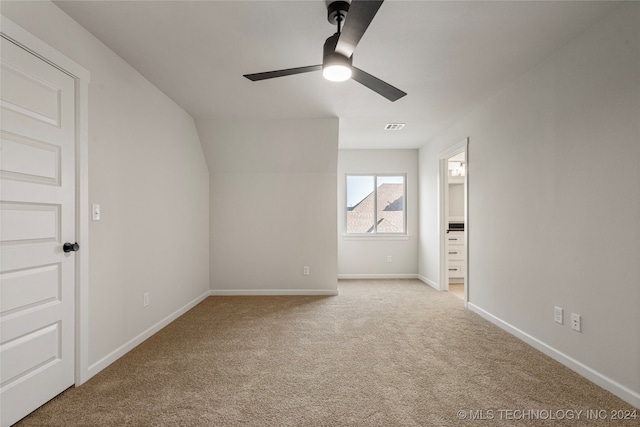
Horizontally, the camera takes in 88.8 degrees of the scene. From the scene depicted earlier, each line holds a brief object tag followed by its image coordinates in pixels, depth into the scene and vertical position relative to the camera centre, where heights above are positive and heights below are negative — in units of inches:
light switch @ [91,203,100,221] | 88.4 +0.8
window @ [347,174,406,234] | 238.1 +7.8
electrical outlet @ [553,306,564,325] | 96.3 -30.3
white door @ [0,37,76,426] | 65.7 -3.5
